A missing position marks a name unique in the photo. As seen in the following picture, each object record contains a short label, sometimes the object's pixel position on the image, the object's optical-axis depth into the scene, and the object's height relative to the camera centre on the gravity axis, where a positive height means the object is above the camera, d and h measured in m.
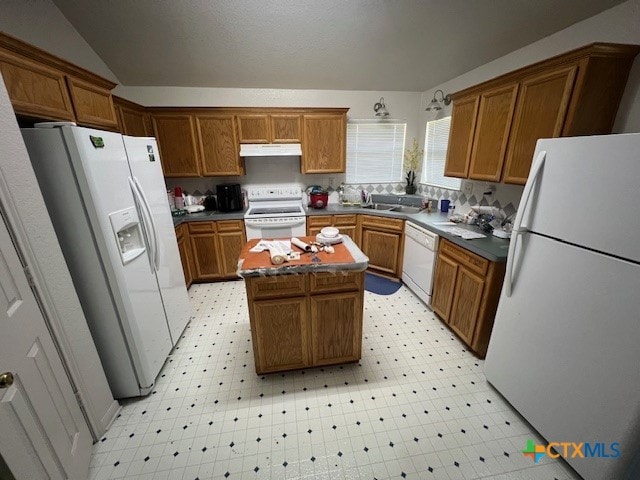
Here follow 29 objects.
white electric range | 3.18 -0.64
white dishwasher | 2.58 -1.06
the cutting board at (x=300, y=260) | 1.60 -0.62
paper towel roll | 1.59 -0.59
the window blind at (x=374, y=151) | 3.73 +0.16
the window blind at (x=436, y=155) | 3.21 +0.07
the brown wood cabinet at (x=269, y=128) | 3.16 +0.44
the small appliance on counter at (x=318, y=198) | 3.55 -0.48
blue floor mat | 3.09 -1.53
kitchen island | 1.62 -0.96
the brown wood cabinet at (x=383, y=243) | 3.16 -1.03
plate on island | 1.92 -0.58
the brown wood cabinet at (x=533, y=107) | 1.51 +0.36
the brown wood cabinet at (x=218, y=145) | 3.10 +0.23
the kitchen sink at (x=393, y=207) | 3.48 -0.65
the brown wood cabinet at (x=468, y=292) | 1.86 -1.06
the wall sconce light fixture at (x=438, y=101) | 2.92 +0.74
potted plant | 3.73 -0.03
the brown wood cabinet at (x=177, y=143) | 3.04 +0.26
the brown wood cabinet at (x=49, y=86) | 1.24 +0.45
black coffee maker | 3.32 -0.42
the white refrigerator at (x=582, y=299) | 1.02 -0.66
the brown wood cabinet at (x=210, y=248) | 3.13 -1.04
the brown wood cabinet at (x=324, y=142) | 3.27 +0.26
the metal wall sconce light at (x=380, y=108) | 3.51 +0.73
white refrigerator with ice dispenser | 1.29 -0.42
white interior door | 0.91 -0.89
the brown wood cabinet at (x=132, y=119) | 2.47 +0.50
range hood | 3.19 +0.18
